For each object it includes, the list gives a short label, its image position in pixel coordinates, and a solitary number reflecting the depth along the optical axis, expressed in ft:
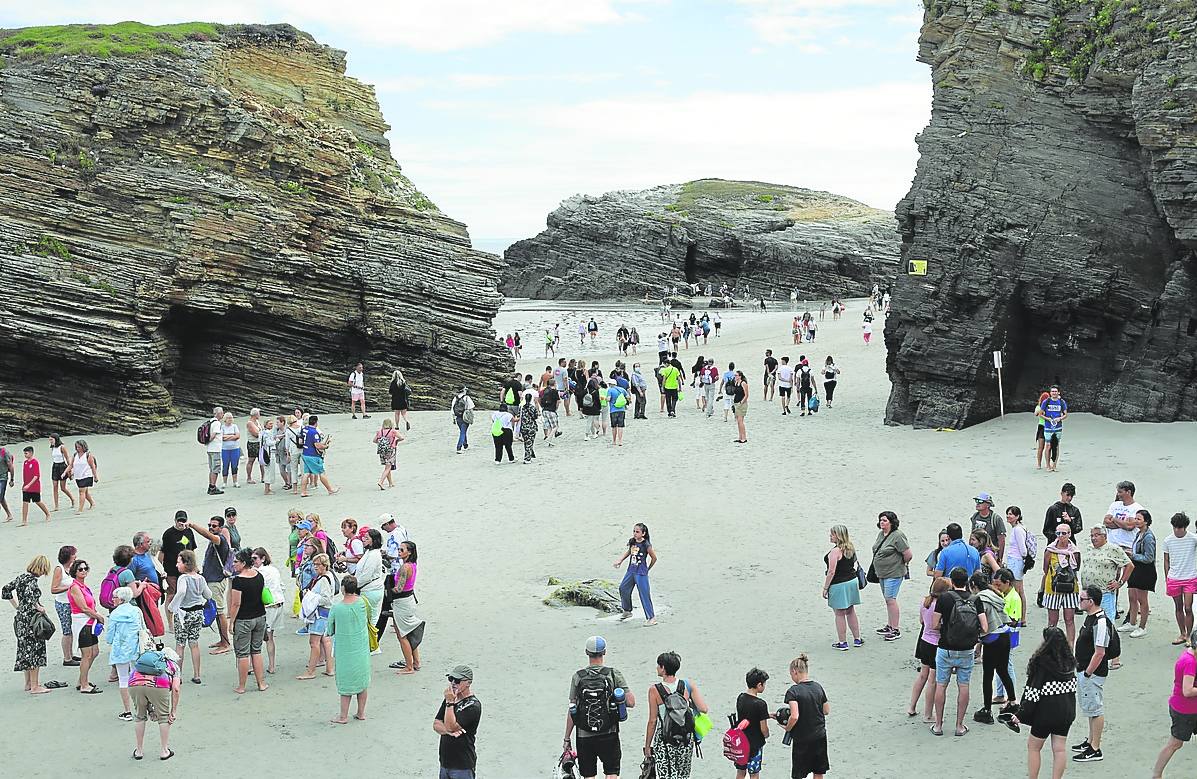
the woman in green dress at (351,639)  35.17
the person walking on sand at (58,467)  66.85
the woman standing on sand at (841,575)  39.83
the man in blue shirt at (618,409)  79.82
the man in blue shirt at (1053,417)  64.49
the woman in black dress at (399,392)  87.10
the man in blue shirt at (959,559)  37.83
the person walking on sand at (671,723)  27.94
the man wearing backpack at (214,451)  69.10
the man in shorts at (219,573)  42.75
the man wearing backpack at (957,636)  32.50
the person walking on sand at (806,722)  28.25
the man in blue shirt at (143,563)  39.99
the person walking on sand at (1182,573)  38.65
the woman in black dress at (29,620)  38.17
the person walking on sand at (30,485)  63.57
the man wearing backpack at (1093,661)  30.48
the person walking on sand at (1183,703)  28.19
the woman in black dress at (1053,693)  28.50
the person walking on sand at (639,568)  43.65
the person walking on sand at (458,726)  28.17
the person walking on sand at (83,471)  65.82
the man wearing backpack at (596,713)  28.71
